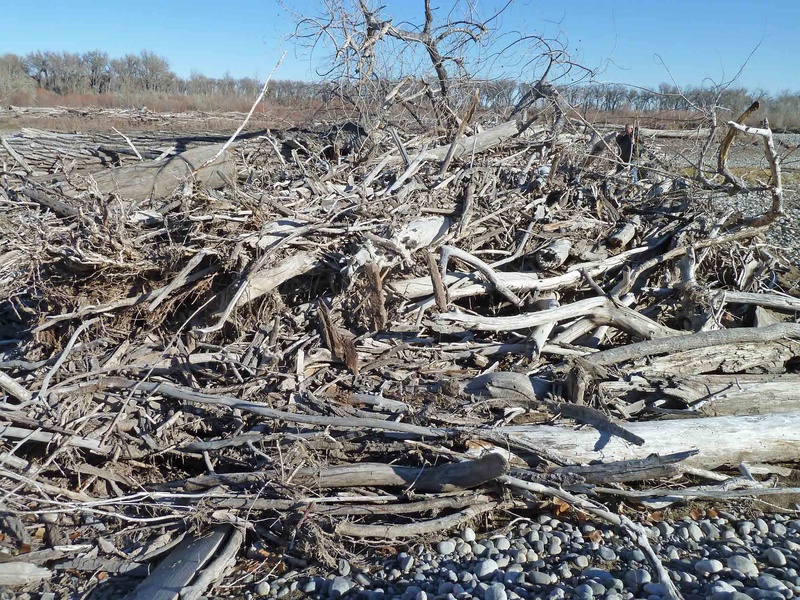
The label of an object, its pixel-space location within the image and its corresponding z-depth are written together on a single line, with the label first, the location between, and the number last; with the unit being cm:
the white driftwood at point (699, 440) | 371
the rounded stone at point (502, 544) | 325
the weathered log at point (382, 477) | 342
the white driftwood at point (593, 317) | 454
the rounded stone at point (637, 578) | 290
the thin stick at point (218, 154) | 468
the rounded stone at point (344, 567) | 310
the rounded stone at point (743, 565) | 299
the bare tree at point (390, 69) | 678
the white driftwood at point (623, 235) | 562
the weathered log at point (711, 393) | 425
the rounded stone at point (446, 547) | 323
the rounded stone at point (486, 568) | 303
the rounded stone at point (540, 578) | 294
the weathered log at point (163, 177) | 464
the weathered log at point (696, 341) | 446
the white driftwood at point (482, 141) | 578
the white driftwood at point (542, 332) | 451
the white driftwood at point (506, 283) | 466
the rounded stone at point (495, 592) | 279
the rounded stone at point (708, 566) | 298
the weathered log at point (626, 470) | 343
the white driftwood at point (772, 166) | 418
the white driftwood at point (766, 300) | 519
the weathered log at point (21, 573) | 302
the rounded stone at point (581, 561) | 308
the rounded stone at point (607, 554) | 313
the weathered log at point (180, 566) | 292
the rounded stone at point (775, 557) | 305
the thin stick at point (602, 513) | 294
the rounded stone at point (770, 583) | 281
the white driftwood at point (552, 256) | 511
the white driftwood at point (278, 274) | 428
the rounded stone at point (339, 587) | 296
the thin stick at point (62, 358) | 373
